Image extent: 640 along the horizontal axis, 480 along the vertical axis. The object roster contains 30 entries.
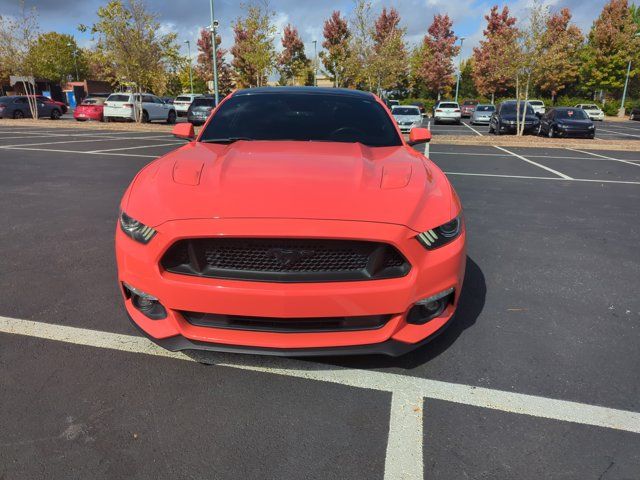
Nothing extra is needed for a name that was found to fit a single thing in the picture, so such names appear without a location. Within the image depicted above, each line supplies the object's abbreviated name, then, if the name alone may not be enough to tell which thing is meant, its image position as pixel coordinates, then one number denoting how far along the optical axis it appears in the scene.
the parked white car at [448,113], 31.64
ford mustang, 2.12
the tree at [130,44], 21.91
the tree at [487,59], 53.56
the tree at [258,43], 28.33
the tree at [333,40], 54.38
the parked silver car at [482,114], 32.62
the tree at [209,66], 59.69
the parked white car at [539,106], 37.29
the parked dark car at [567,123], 19.81
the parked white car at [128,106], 24.50
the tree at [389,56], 26.44
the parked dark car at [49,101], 29.12
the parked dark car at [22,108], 27.77
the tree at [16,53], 24.89
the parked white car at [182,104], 34.38
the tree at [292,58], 55.84
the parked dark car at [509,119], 22.14
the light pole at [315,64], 50.02
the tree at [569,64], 49.50
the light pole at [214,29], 22.75
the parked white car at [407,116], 19.67
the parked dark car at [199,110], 23.68
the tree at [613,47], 47.09
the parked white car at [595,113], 40.53
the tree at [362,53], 26.30
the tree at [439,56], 54.31
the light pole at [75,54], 74.36
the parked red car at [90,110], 25.85
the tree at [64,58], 68.78
